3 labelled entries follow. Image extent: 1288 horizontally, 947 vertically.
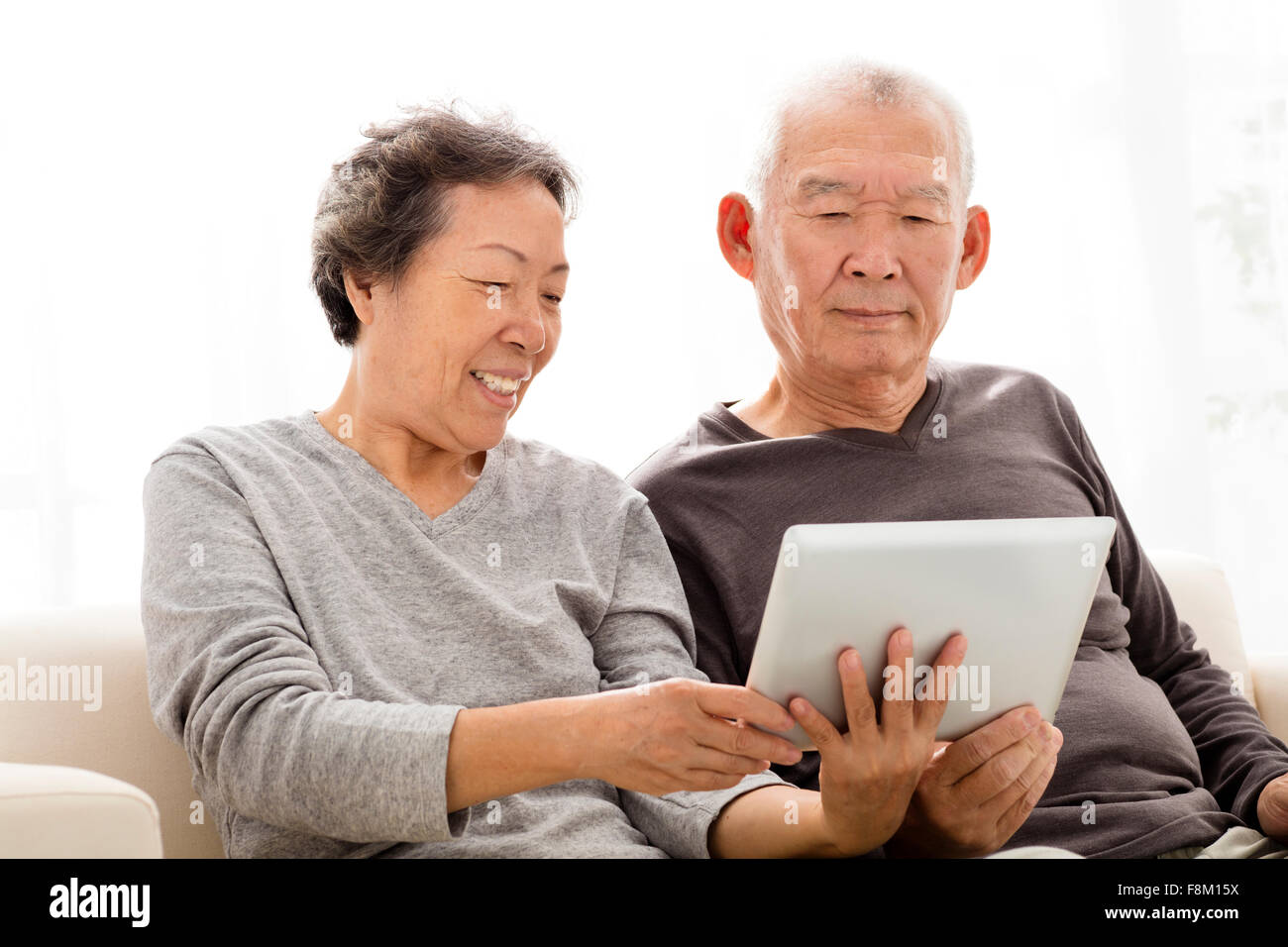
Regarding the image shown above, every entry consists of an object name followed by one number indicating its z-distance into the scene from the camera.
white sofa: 1.38
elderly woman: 1.06
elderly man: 1.44
